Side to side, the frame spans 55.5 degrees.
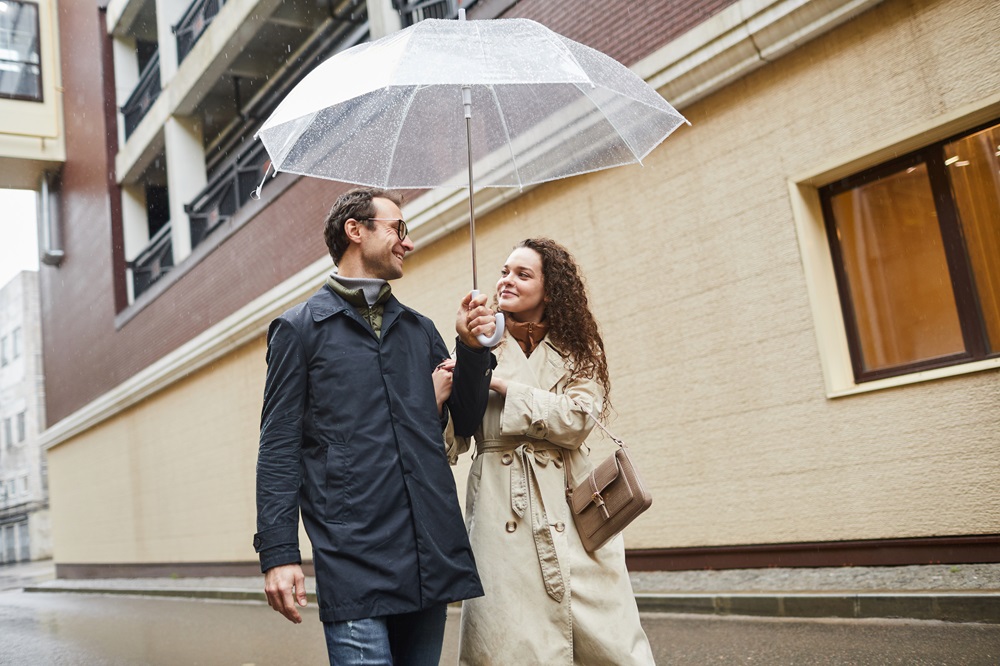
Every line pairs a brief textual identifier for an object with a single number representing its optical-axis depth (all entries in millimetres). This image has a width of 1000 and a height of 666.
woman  2924
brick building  6551
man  2654
